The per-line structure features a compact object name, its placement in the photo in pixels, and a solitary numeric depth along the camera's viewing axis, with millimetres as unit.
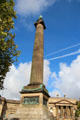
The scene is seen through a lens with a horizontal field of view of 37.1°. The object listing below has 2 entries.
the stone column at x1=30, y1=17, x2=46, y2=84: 19131
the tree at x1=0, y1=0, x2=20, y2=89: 10359
